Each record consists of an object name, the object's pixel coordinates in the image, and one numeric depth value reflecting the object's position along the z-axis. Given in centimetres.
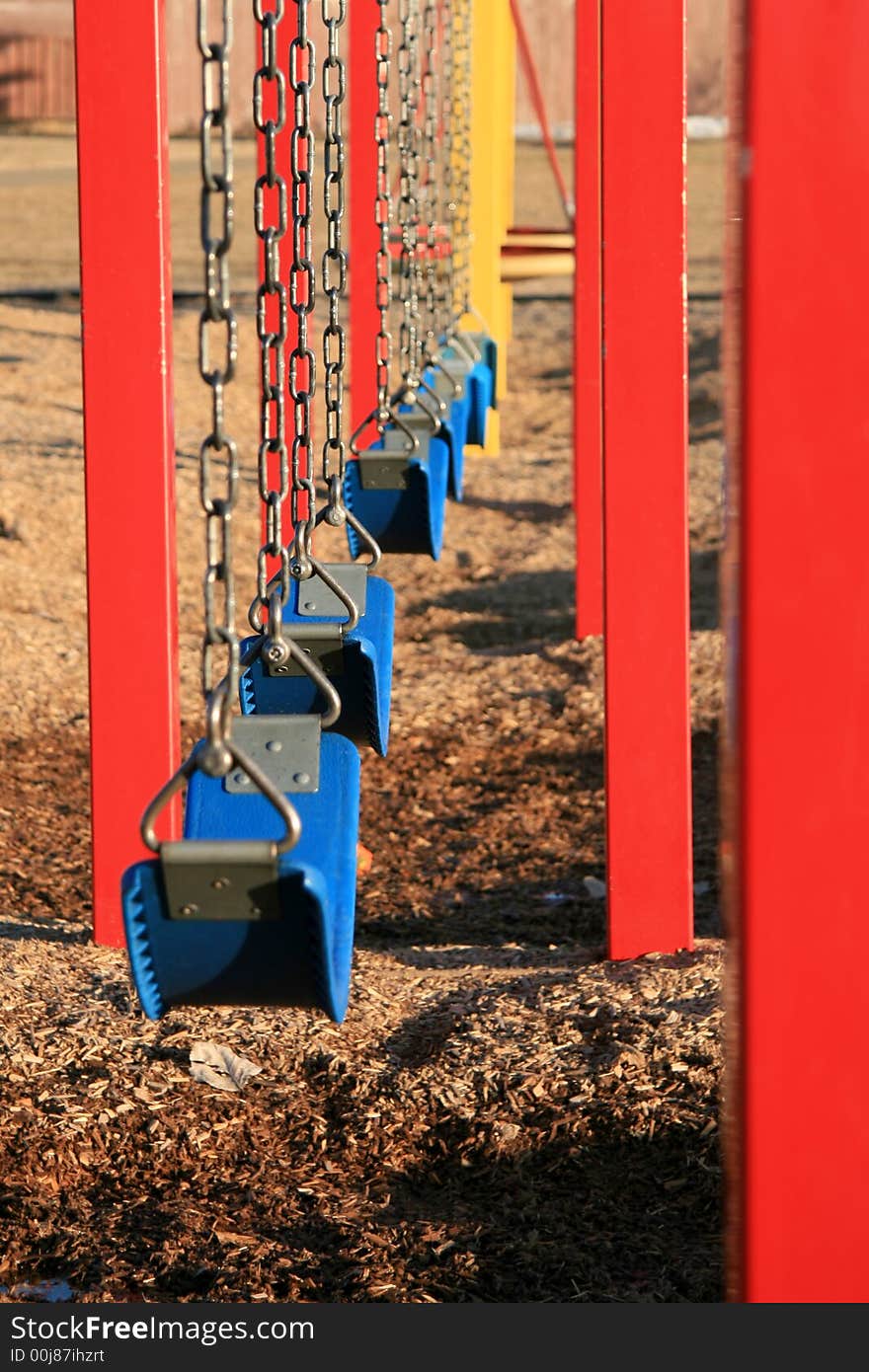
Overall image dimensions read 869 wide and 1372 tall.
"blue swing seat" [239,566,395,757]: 436
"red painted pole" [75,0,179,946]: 766
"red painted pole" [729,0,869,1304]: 258
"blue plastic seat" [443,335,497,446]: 1172
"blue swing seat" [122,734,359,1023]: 331
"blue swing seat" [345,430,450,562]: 725
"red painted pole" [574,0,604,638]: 1421
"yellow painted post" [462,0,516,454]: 2308
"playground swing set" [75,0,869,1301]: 264
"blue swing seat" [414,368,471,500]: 916
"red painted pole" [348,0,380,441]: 1276
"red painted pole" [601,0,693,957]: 827
